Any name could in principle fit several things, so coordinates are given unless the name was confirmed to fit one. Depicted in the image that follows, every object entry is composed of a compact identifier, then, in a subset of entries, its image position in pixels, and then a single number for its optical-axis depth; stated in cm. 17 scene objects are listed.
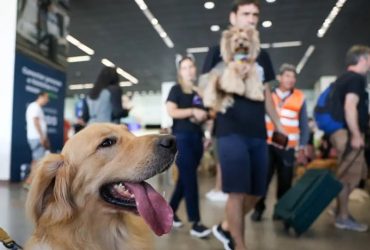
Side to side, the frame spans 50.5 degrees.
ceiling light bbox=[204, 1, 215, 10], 914
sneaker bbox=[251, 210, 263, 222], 454
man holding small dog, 262
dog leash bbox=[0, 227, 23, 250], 165
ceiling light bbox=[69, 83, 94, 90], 2491
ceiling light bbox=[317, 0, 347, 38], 952
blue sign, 739
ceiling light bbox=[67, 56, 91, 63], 1640
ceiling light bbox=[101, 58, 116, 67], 1644
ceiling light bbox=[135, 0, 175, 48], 963
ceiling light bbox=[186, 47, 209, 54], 1434
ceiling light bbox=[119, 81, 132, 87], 2341
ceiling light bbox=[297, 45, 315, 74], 1491
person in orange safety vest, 451
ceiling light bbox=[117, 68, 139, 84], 1952
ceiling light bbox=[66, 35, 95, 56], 1341
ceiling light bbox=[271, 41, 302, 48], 1399
